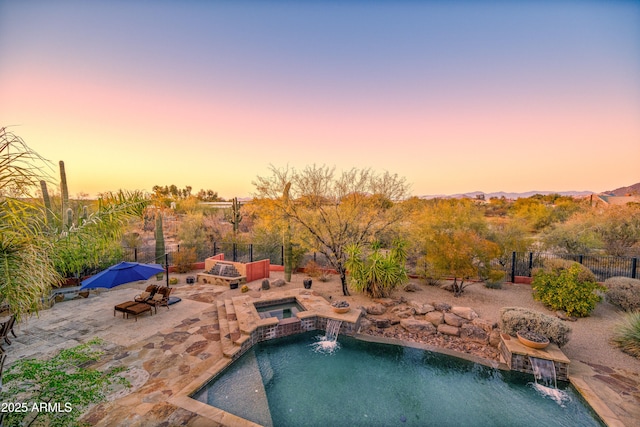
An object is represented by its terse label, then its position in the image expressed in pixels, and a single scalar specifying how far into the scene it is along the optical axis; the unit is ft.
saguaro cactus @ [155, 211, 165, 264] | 42.88
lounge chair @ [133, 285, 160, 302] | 29.07
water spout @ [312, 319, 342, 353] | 23.71
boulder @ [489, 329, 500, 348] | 22.84
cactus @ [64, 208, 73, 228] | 32.01
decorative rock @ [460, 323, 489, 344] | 23.85
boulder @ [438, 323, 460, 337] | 24.79
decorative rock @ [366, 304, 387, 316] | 28.99
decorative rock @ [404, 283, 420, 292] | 36.40
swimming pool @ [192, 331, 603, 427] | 15.52
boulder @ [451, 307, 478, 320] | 26.55
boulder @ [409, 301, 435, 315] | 28.20
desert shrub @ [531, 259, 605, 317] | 27.17
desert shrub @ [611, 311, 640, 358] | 21.26
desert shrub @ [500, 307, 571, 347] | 20.62
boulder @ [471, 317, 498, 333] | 24.53
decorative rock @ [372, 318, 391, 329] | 26.73
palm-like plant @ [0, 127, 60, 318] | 7.86
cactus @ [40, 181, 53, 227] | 37.33
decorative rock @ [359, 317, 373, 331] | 26.66
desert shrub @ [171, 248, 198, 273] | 45.13
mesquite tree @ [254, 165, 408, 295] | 35.27
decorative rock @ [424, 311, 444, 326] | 26.48
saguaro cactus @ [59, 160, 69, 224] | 36.81
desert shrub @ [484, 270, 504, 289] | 35.01
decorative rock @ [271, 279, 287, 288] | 38.34
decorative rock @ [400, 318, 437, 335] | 25.61
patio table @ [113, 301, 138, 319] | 27.09
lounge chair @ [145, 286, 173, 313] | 28.91
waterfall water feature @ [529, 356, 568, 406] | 17.72
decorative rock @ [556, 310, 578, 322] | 27.12
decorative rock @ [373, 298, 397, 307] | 30.99
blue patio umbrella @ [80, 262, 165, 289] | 25.91
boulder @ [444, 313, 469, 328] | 25.75
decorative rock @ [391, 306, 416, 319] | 28.14
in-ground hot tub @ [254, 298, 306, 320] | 29.43
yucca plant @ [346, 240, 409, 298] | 32.53
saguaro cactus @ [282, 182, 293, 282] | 40.19
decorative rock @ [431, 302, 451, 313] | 28.30
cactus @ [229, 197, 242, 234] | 56.89
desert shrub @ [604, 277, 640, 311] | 28.17
